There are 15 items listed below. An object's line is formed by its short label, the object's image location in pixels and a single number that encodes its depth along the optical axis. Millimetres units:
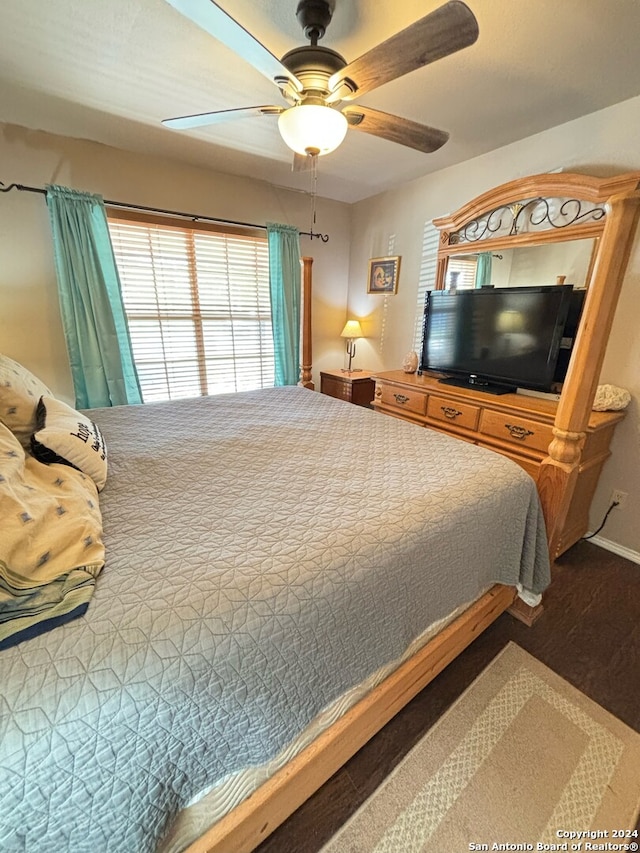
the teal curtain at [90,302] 2385
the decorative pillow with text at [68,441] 1092
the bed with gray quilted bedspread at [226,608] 586
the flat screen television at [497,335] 2102
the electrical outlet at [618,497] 2116
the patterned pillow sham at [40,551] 684
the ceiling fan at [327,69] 971
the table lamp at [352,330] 3656
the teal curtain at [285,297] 3260
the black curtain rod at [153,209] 2268
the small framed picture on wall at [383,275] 3363
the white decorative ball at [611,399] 1934
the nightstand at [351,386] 3510
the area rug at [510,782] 1000
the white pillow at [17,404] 1142
